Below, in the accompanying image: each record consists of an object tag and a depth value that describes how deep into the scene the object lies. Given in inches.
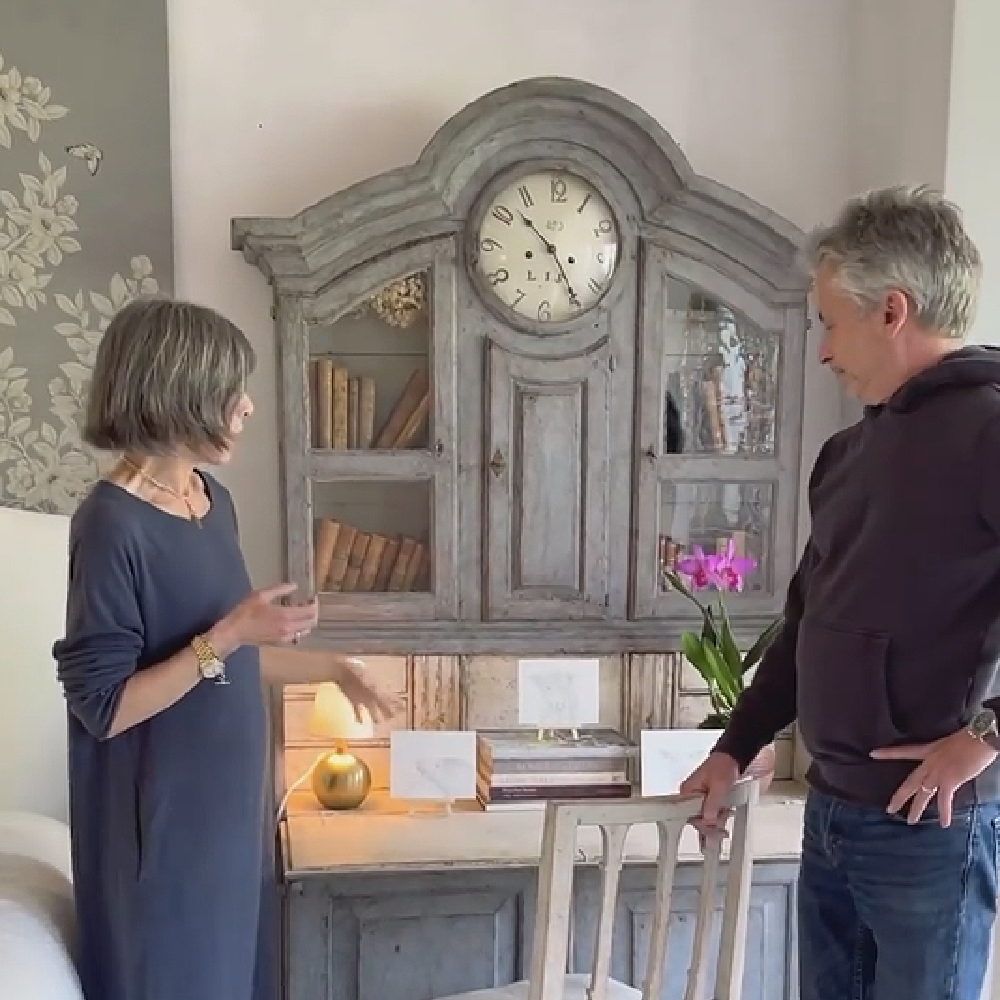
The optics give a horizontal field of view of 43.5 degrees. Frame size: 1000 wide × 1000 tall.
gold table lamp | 88.8
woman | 56.4
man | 52.5
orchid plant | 90.5
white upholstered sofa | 54.7
